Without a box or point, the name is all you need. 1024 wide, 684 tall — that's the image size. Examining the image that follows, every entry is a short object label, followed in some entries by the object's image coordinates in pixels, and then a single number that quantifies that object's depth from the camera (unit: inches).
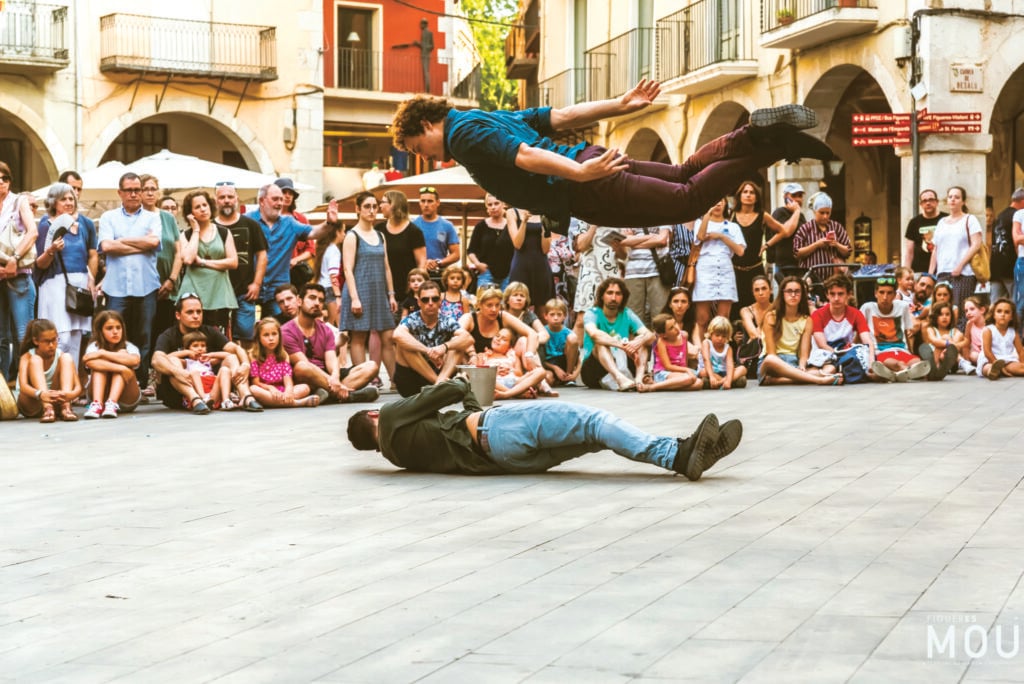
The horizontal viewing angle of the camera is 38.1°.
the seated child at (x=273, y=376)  426.0
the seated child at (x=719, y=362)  479.5
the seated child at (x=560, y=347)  502.0
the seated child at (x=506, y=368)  448.5
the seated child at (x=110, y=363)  403.5
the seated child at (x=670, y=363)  477.7
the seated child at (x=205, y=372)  419.2
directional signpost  701.3
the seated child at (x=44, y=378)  392.2
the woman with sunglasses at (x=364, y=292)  474.0
